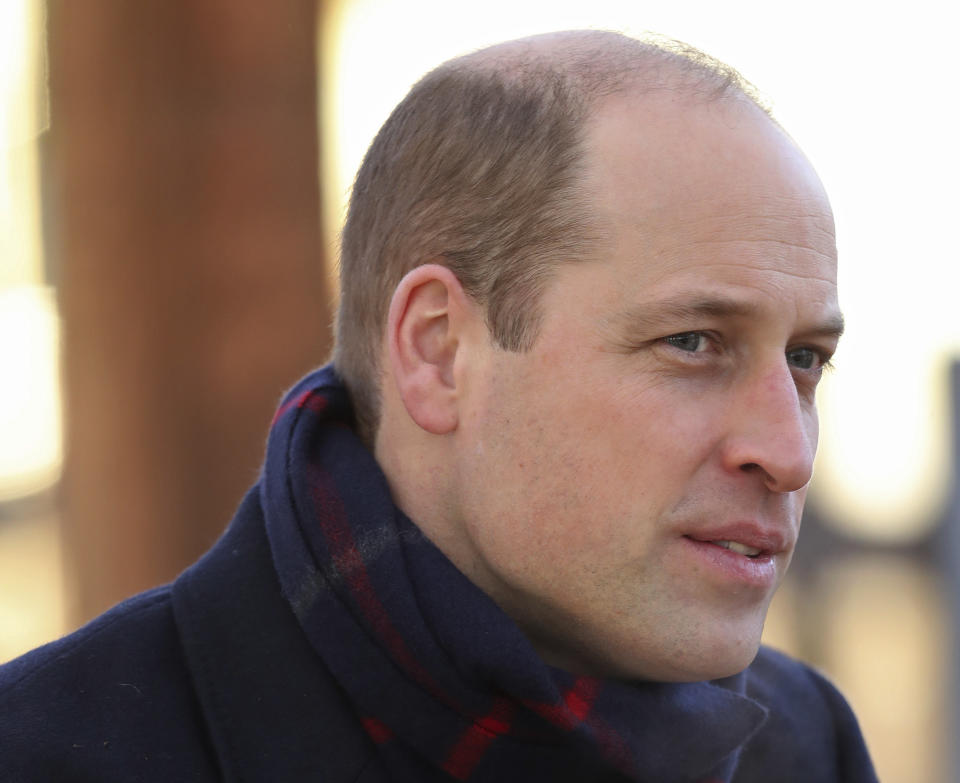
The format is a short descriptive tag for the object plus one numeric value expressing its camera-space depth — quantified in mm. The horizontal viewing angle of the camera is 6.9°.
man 2913
